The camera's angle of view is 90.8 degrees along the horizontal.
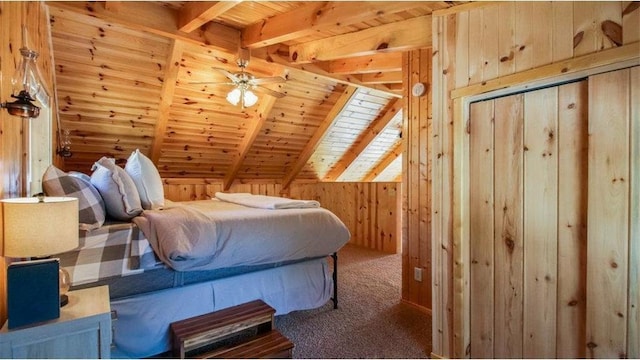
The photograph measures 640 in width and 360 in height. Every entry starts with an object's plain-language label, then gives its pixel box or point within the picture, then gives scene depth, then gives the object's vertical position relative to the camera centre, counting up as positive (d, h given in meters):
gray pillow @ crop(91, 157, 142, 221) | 2.11 -0.09
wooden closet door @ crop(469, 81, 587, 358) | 1.49 -0.23
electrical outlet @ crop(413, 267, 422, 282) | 2.83 -0.86
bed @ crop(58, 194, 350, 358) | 1.91 -0.56
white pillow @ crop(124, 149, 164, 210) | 2.38 -0.02
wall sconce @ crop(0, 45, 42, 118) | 1.20 +0.42
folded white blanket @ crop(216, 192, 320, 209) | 2.71 -0.21
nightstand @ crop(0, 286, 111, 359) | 1.12 -0.59
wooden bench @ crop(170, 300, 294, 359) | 1.88 -0.98
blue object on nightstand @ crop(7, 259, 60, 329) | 1.15 -0.43
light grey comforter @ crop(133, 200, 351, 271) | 1.98 -0.40
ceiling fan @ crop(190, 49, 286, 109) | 3.01 +0.94
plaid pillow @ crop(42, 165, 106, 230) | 1.83 -0.08
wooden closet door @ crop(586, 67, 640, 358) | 1.30 -0.16
